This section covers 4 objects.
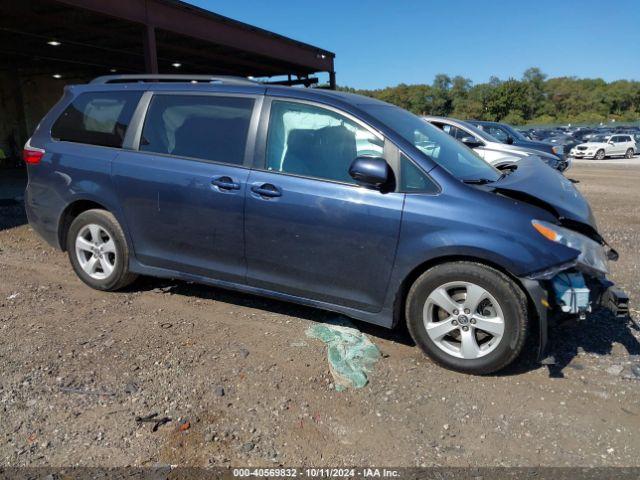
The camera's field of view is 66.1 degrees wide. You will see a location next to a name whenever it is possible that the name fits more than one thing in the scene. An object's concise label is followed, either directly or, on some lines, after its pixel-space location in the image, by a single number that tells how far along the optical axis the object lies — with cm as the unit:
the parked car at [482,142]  1123
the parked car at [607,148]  2767
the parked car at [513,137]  1398
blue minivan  310
